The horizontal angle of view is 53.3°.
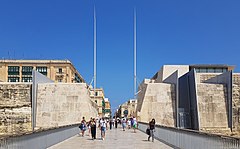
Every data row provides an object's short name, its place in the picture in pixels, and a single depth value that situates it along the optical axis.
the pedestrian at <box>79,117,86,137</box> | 17.46
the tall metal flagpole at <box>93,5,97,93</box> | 36.74
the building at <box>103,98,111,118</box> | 90.48
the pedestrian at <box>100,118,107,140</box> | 15.07
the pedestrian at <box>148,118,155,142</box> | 13.62
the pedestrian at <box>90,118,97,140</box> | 15.02
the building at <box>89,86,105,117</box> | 71.70
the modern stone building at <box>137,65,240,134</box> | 30.30
